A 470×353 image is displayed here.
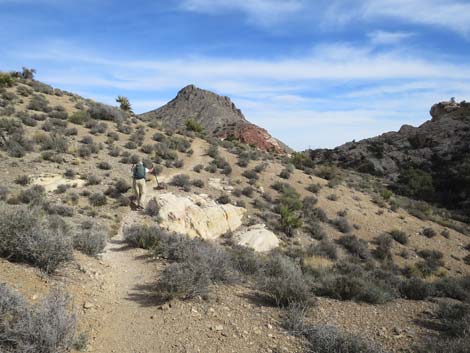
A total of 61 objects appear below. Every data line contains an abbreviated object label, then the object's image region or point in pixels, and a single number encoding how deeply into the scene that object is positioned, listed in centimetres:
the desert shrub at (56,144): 1720
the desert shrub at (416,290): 777
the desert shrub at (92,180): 1518
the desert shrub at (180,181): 1739
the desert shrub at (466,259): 1740
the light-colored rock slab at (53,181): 1393
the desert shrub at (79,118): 2216
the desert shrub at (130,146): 2101
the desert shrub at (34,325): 392
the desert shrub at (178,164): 2010
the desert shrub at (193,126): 3375
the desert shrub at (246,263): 852
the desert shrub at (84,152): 1764
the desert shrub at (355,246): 1638
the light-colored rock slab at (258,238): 1415
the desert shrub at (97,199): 1366
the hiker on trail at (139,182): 1390
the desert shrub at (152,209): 1348
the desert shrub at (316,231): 1697
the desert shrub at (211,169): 2070
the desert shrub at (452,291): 809
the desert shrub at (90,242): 805
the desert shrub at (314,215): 1848
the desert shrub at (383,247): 1658
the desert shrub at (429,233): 1975
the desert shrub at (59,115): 2183
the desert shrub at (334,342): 469
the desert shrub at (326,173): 2675
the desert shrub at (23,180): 1357
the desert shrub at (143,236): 938
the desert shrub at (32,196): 1198
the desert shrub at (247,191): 1891
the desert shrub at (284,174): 2320
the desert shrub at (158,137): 2391
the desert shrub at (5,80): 2506
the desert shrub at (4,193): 1183
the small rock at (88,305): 572
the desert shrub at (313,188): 2226
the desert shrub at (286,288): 632
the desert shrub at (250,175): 2130
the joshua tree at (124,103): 3500
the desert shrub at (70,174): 1510
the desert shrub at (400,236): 1836
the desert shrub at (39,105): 2231
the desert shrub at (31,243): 627
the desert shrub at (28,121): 1920
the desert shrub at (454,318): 537
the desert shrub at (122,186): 1510
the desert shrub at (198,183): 1794
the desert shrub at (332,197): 2173
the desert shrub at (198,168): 2010
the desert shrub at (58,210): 1161
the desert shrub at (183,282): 614
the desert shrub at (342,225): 1830
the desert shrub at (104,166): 1711
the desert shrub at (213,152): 2330
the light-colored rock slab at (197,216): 1352
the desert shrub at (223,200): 1698
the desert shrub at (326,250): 1516
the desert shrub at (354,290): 692
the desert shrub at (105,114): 2515
